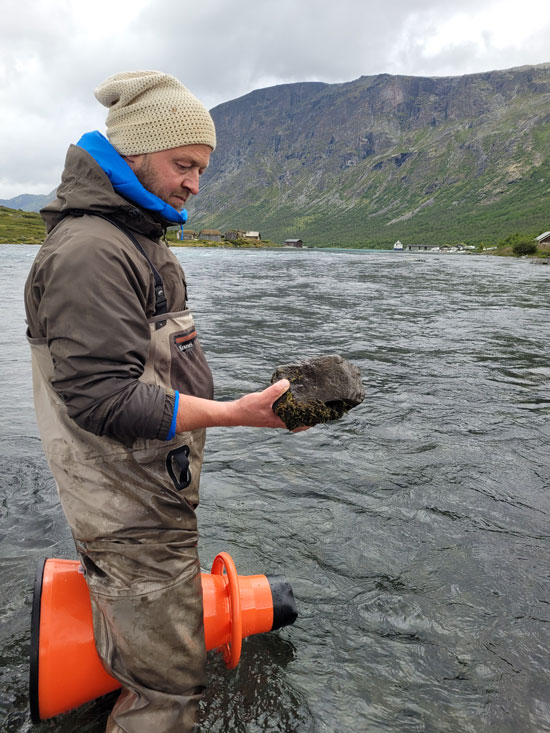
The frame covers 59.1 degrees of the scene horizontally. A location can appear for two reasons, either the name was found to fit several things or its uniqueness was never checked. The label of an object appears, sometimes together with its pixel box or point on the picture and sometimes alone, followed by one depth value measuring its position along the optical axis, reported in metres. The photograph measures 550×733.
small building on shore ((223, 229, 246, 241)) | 151.68
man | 2.07
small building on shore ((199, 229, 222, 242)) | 162.19
